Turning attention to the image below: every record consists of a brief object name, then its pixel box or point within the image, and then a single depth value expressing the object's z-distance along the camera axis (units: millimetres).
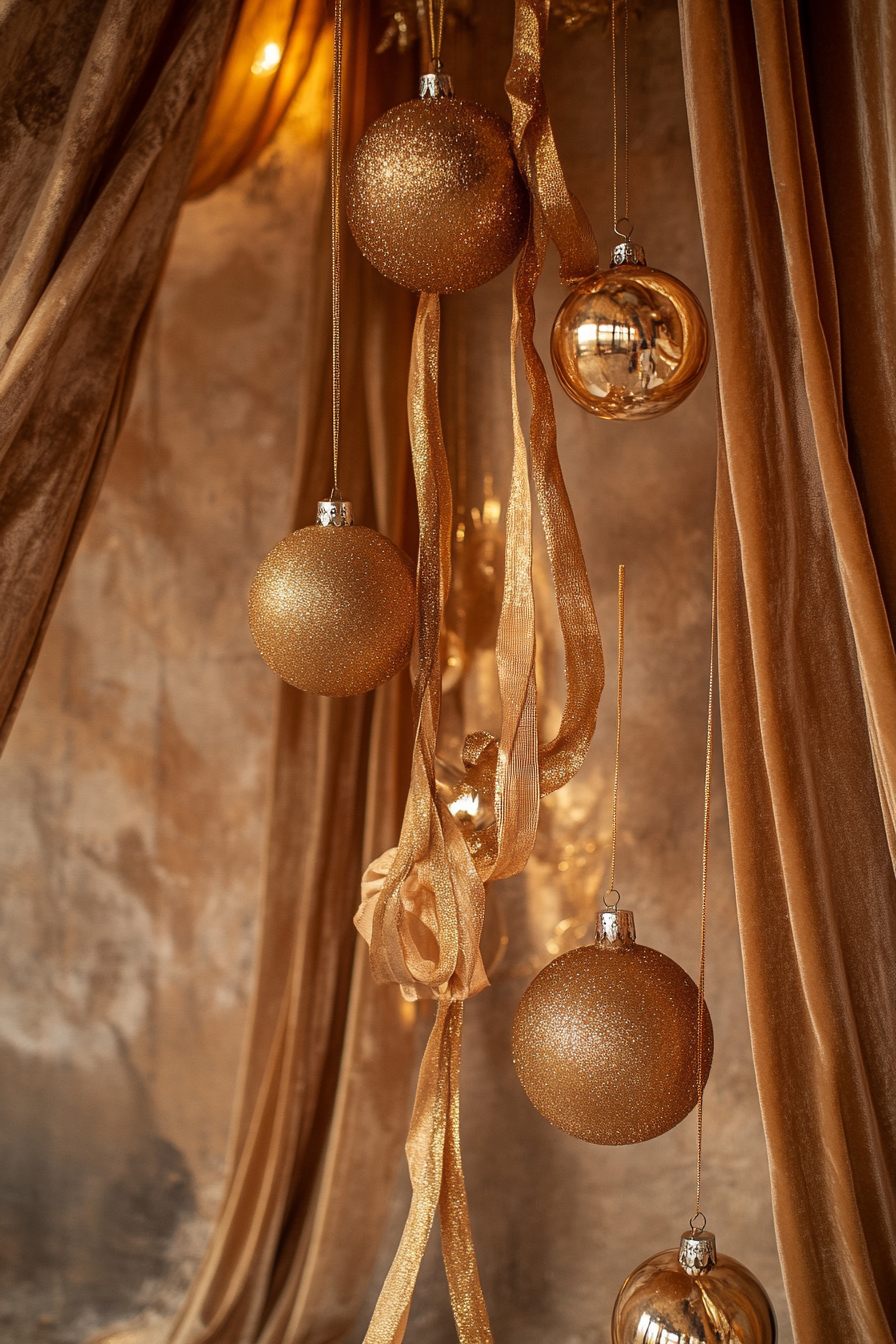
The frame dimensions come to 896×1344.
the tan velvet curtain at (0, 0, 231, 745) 938
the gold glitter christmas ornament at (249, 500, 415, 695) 891
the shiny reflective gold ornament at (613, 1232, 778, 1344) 831
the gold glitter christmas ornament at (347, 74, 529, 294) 838
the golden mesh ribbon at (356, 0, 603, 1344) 909
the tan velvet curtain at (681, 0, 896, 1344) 885
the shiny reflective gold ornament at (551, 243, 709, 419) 854
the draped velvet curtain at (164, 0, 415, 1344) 1318
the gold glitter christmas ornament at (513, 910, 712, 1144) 843
